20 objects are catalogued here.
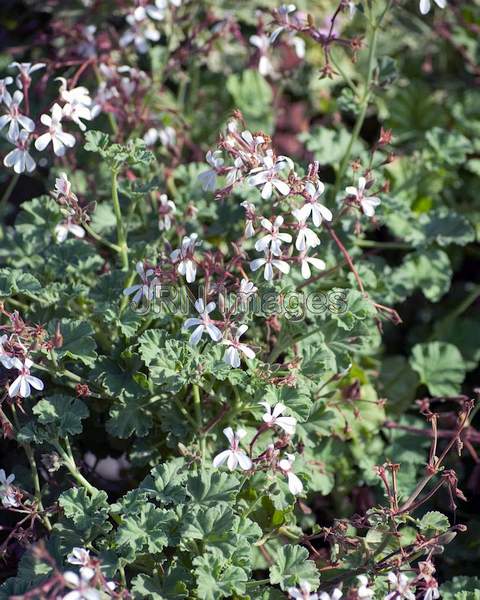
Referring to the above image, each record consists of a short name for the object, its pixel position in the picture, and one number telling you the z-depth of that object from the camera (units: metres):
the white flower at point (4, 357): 2.09
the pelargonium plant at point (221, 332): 2.13
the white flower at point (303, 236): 2.18
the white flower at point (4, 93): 2.41
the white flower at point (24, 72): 2.47
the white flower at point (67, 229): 2.46
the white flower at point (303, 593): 1.89
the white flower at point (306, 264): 2.26
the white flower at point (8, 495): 2.11
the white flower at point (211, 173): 2.34
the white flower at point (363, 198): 2.35
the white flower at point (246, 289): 2.17
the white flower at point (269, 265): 2.20
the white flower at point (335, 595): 1.88
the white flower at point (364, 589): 1.88
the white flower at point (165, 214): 2.59
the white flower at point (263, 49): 3.20
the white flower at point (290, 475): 2.10
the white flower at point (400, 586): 1.92
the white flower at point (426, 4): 2.42
